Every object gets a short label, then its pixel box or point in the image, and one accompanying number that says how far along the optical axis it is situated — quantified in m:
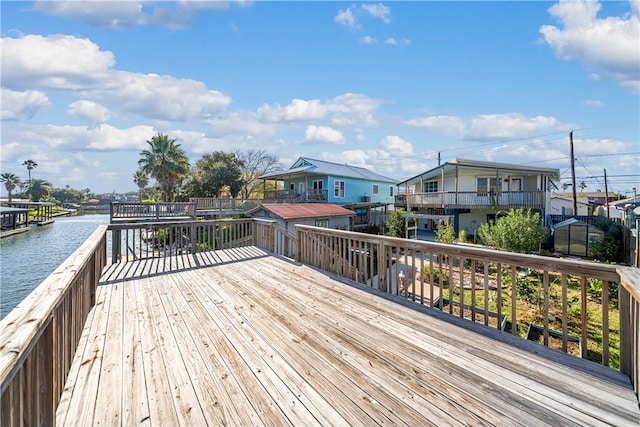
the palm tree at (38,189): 50.38
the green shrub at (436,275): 8.79
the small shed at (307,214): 13.66
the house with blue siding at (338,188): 21.61
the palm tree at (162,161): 24.70
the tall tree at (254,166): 32.75
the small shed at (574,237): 12.27
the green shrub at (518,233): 10.33
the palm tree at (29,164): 51.41
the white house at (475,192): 15.20
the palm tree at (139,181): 55.82
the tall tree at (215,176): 26.55
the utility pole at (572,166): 17.12
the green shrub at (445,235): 11.77
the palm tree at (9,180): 47.25
